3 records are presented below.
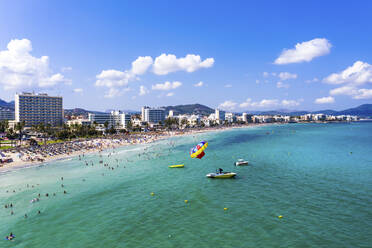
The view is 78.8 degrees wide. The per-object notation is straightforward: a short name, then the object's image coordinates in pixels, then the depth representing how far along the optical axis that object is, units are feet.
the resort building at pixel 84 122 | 574.64
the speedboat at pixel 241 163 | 179.93
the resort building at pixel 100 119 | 626.89
